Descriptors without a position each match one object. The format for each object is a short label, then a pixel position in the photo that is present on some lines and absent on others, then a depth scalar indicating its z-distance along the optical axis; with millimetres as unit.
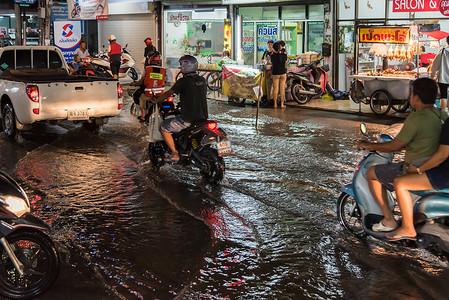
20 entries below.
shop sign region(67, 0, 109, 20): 25766
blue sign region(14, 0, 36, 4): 27594
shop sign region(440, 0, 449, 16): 16619
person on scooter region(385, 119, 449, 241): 5609
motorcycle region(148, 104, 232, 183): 9172
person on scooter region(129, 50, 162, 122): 14141
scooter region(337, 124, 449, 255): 5773
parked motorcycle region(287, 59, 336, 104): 19312
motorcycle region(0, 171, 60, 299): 5086
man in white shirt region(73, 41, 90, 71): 23547
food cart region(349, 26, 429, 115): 15739
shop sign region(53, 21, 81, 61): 22859
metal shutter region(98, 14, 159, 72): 30188
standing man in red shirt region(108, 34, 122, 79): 23797
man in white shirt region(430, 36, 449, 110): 14492
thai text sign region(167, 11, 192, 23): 27797
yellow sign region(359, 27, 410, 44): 15734
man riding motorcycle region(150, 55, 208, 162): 9398
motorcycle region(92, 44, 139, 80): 26016
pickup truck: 12141
